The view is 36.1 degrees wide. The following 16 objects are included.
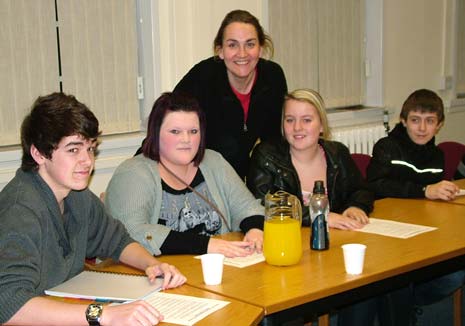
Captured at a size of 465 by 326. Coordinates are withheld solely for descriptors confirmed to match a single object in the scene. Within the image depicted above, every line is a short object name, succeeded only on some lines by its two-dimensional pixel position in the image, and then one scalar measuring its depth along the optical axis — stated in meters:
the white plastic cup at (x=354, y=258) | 2.25
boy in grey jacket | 1.81
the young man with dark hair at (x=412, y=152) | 3.64
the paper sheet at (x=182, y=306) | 1.88
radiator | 5.30
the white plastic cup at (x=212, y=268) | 2.17
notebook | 2.04
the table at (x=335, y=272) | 2.10
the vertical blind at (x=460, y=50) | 6.32
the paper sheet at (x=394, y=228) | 2.77
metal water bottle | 2.56
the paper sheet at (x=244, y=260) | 2.42
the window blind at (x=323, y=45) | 5.13
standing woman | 3.35
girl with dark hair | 2.54
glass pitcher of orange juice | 2.36
